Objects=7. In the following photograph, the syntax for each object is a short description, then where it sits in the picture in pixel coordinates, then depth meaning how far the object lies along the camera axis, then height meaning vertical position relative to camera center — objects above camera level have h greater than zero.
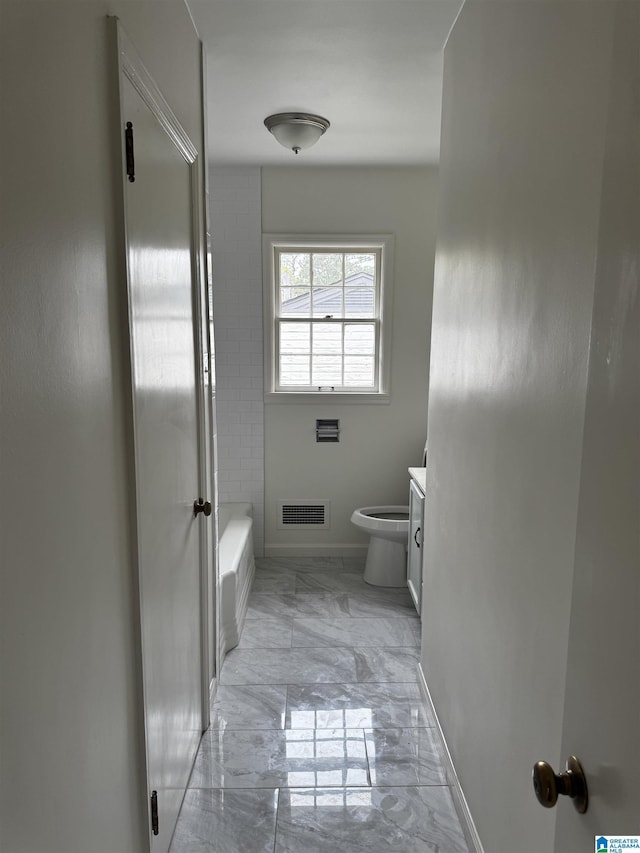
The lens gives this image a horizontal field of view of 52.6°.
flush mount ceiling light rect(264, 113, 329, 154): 3.34 +1.13
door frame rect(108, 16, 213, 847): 1.96 +0.07
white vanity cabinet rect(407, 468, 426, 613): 3.58 -1.05
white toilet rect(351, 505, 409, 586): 4.16 -1.32
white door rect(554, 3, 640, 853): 0.72 -0.20
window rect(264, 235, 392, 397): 4.58 +0.22
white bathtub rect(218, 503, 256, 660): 3.35 -1.22
